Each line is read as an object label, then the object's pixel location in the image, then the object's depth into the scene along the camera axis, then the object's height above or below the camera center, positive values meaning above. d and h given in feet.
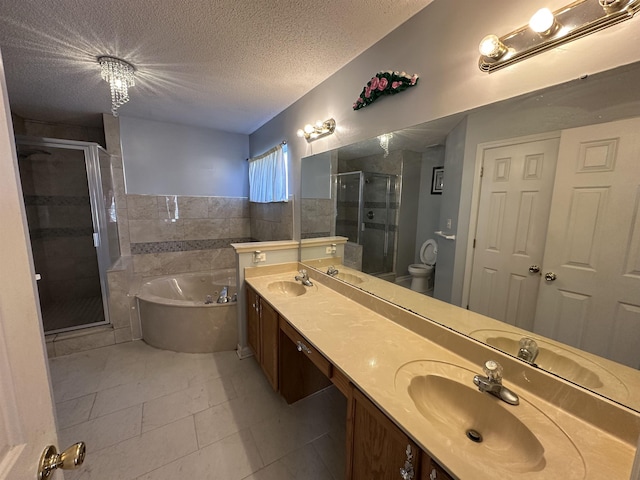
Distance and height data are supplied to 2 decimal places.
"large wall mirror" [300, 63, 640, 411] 2.69 -0.20
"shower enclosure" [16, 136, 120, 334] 8.90 -0.93
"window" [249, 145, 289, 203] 9.11 +1.08
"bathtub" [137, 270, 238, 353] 8.27 -3.91
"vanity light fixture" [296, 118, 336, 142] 6.65 +2.05
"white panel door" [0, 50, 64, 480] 1.43 -0.84
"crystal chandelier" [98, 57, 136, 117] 6.06 +3.15
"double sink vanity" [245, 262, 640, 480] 2.38 -2.21
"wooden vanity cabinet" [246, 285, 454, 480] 2.72 -2.88
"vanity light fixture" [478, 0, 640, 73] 2.55 +1.98
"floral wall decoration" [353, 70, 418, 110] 4.61 +2.28
